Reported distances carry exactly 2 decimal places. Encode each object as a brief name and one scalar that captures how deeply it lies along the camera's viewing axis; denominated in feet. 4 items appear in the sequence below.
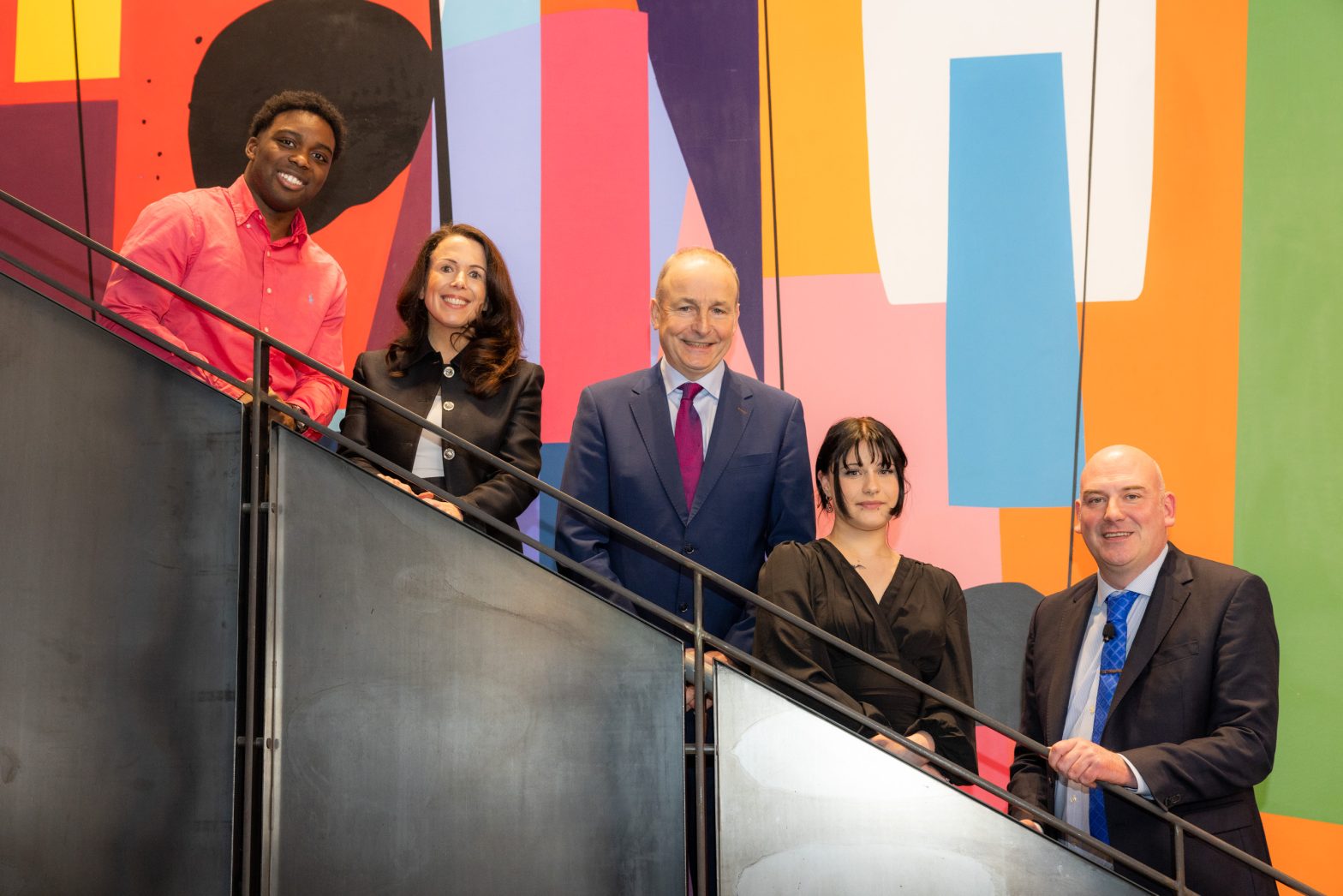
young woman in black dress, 10.03
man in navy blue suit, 11.16
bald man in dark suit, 9.62
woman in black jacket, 11.50
